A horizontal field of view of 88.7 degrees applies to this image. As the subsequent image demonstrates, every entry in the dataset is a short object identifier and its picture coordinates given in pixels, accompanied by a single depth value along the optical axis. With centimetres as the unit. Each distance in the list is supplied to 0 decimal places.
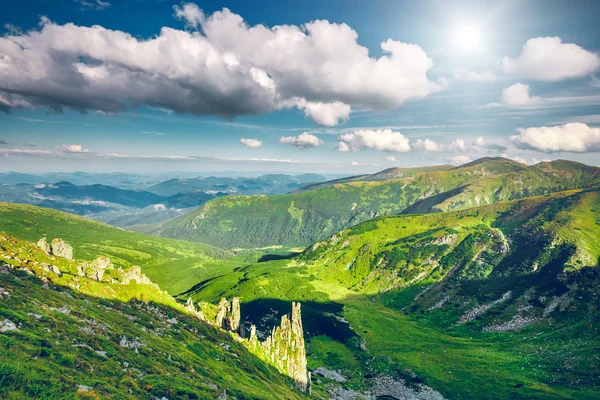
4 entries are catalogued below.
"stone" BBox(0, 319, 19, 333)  3650
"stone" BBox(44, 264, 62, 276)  7151
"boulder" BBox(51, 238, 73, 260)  16684
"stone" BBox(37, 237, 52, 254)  14702
